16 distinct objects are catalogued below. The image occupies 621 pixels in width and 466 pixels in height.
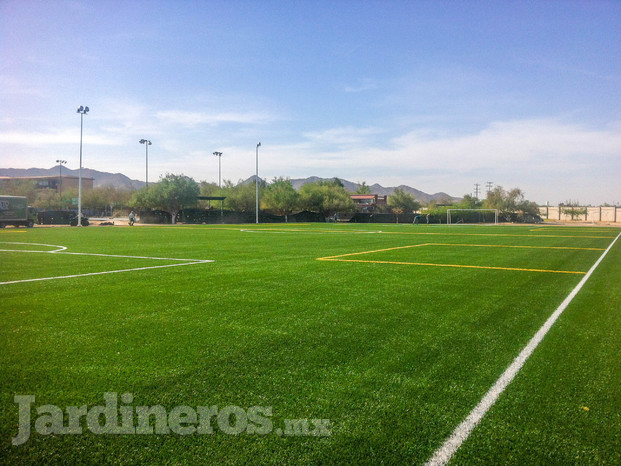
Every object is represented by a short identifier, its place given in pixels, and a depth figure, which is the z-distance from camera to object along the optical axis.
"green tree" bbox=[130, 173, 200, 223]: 58.31
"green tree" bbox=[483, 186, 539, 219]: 86.62
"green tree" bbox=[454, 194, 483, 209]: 76.71
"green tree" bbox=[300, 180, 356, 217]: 74.19
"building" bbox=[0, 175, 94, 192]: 129.00
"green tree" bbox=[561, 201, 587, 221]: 78.50
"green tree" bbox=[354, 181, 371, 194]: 152.25
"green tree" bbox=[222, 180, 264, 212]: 74.44
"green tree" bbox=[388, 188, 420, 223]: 108.62
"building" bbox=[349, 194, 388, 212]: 142.32
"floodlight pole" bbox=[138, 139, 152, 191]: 67.50
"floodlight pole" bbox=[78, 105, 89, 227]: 43.38
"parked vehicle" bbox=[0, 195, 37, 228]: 36.78
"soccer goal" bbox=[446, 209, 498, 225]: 61.92
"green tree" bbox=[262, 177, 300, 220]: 71.75
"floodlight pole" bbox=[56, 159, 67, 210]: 75.62
